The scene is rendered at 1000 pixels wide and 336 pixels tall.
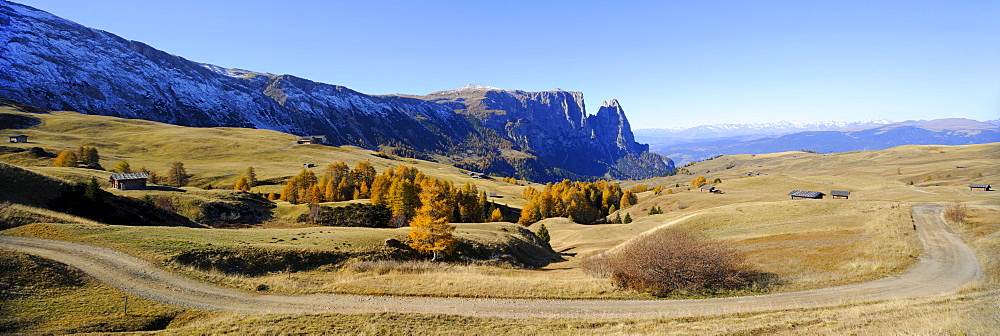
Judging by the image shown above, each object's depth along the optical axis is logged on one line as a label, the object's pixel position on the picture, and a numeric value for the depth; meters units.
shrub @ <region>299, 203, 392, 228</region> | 79.69
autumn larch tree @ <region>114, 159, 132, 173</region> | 103.88
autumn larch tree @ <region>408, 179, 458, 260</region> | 45.06
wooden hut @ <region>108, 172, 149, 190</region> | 72.81
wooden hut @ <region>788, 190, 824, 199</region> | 104.22
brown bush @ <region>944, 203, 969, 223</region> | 50.62
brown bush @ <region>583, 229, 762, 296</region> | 28.23
